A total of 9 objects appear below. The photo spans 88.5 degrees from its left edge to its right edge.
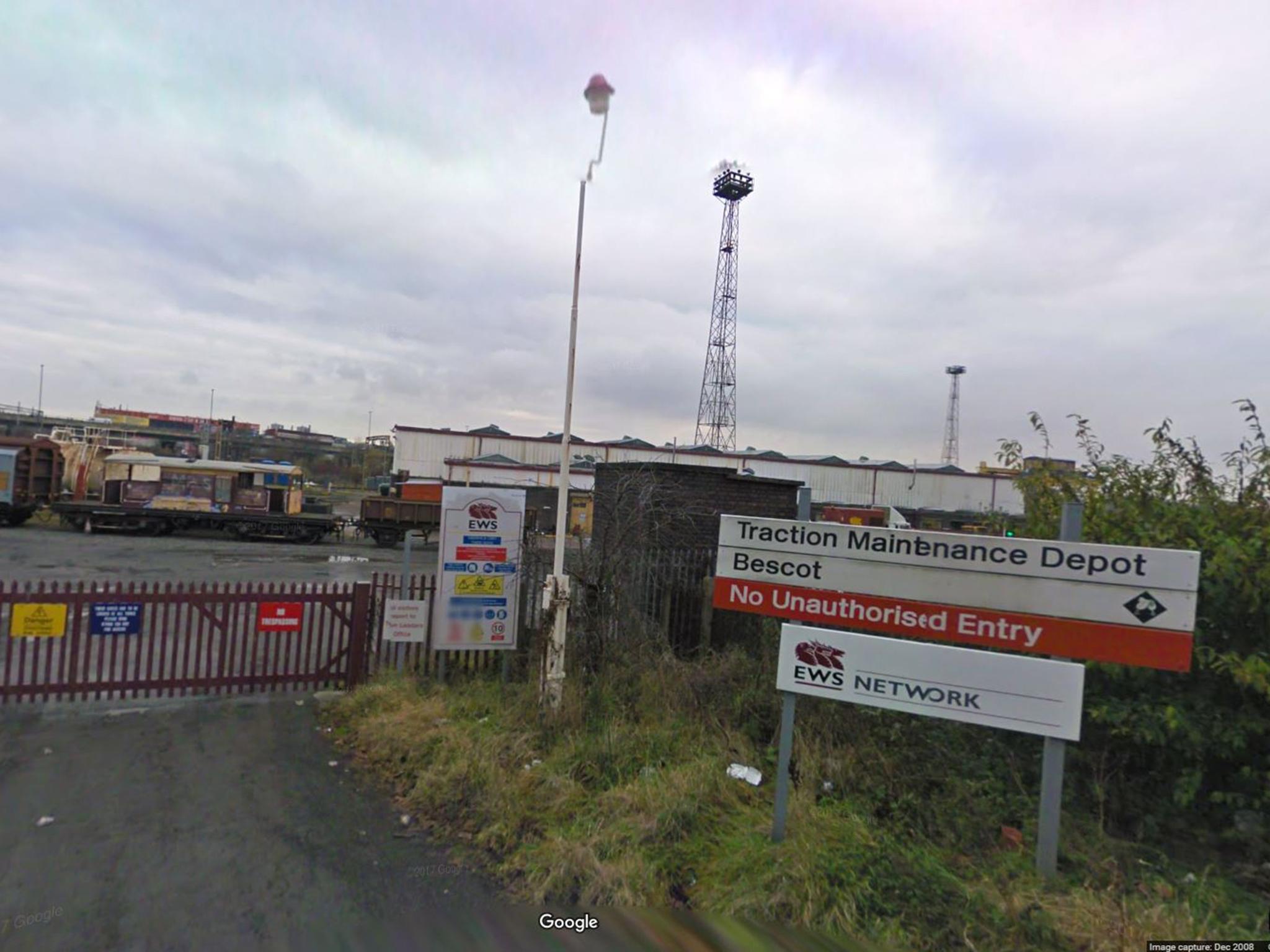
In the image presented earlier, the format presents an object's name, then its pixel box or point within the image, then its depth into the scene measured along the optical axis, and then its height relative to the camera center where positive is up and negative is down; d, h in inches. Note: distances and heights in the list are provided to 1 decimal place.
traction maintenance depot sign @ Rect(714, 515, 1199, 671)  138.4 -21.3
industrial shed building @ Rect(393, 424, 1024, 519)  1558.8 +32.2
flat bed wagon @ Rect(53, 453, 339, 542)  957.8 -92.6
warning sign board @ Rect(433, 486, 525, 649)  278.7 -48.1
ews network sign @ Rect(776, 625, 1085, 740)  142.8 -43.0
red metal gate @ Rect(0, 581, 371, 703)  249.3 -82.4
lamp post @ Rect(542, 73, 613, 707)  229.9 -40.1
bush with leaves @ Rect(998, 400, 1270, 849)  149.4 -45.0
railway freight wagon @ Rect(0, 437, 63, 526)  978.1 -76.8
